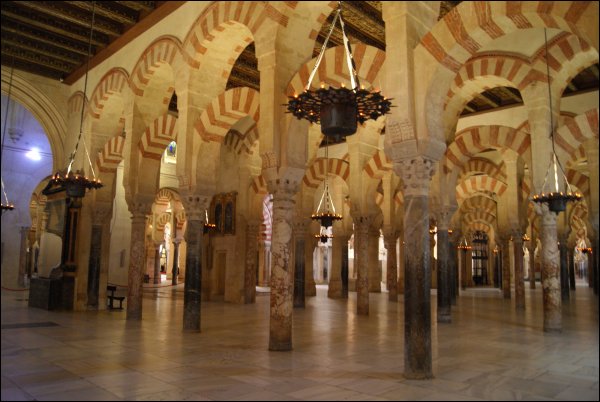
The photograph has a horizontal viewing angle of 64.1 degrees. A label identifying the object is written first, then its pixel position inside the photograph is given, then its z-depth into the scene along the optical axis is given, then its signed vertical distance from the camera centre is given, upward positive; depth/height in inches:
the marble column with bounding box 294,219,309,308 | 407.2 -2.1
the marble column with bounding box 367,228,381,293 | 629.0 -6.0
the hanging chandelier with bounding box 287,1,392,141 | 159.6 +52.4
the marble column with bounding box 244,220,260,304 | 456.2 -3.4
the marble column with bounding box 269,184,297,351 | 205.9 -7.7
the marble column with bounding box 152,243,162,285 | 758.3 -11.2
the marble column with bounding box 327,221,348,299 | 541.3 -5.8
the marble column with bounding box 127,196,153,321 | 305.4 -0.8
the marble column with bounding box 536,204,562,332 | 265.9 -7.0
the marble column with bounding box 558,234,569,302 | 517.1 -7.2
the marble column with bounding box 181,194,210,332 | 256.2 -1.4
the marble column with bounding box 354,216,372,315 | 351.6 -3.5
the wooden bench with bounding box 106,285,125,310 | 369.1 -33.5
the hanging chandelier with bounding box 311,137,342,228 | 403.0 +34.2
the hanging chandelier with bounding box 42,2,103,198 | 281.3 +42.6
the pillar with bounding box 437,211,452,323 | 319.6 +2.3
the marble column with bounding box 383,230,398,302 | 496.4 -4.9
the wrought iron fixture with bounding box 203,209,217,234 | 458.7 +29.7
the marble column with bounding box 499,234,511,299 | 543.6 -4.6
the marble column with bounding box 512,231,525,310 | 400.8 -11.3
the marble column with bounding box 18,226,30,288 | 454.9 +0.4
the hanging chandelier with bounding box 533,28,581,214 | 260.7 +40.0
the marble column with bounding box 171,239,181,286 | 723.4 -4.4
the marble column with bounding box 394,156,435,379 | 158.4 -2.8
